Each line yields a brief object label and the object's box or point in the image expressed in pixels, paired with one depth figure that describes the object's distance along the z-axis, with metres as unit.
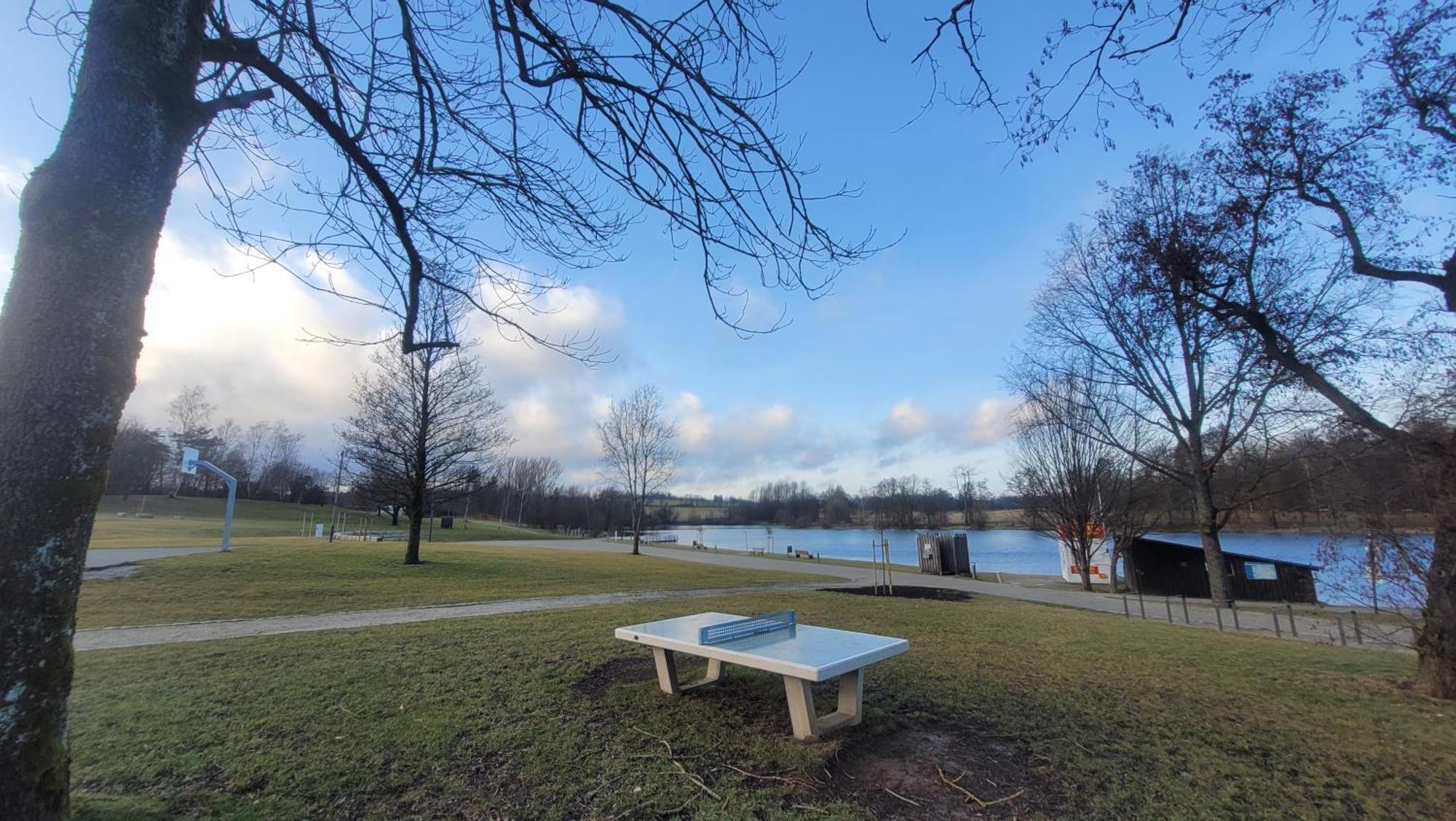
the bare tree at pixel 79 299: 1.97
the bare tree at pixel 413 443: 17.86
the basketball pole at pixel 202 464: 17.42
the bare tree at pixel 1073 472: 20.67
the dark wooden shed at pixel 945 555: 23.72
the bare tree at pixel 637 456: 29.05
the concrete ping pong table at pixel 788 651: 3.80
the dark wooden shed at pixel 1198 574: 19.86
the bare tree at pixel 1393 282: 5.48
